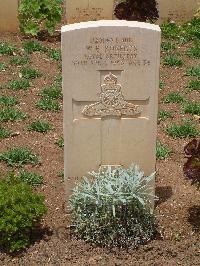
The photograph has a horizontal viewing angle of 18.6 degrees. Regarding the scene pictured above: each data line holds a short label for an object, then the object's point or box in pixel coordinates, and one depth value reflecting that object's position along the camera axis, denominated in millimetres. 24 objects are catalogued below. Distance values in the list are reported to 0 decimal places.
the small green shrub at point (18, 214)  4852
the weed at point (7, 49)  9328
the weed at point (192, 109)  7652
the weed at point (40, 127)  7104
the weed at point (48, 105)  7668
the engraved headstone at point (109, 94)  4789
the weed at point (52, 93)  7980
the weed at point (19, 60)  8990
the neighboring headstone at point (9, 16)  10227
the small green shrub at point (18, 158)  6367
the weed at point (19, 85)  8188
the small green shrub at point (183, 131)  7055
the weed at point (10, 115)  7309
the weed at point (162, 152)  6545
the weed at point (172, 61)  9156
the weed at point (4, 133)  6895
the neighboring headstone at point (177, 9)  10945
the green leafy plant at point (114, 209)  4898
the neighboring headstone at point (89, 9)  10339
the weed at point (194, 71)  8789
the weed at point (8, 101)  7703
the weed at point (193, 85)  8359
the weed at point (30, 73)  8570
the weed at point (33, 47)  9508
